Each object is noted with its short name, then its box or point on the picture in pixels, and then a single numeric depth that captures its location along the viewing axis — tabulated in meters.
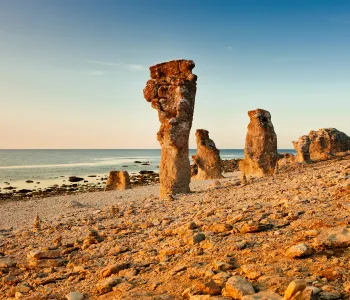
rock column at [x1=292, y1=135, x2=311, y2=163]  31.75
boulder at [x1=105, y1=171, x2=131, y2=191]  28.97
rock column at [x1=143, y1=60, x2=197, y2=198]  17.08
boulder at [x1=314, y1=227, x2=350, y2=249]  5.32
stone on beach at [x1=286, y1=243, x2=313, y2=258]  5.21
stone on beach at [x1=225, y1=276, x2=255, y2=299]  4.35
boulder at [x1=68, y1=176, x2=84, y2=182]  45.06
